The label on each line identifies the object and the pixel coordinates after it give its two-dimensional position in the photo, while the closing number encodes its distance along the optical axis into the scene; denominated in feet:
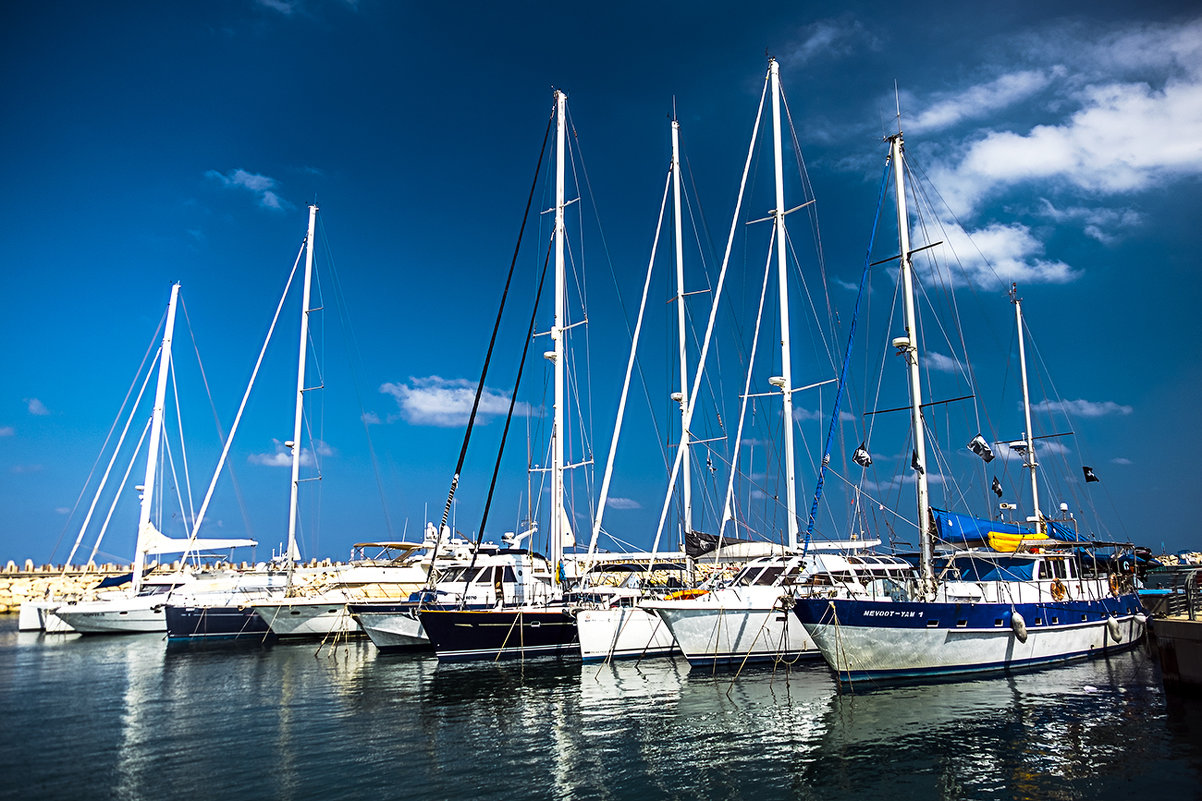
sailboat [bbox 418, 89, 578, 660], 98.17
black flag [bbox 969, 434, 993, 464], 92.17
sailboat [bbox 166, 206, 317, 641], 134.10
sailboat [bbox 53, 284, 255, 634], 145.38
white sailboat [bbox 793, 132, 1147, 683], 71.97
